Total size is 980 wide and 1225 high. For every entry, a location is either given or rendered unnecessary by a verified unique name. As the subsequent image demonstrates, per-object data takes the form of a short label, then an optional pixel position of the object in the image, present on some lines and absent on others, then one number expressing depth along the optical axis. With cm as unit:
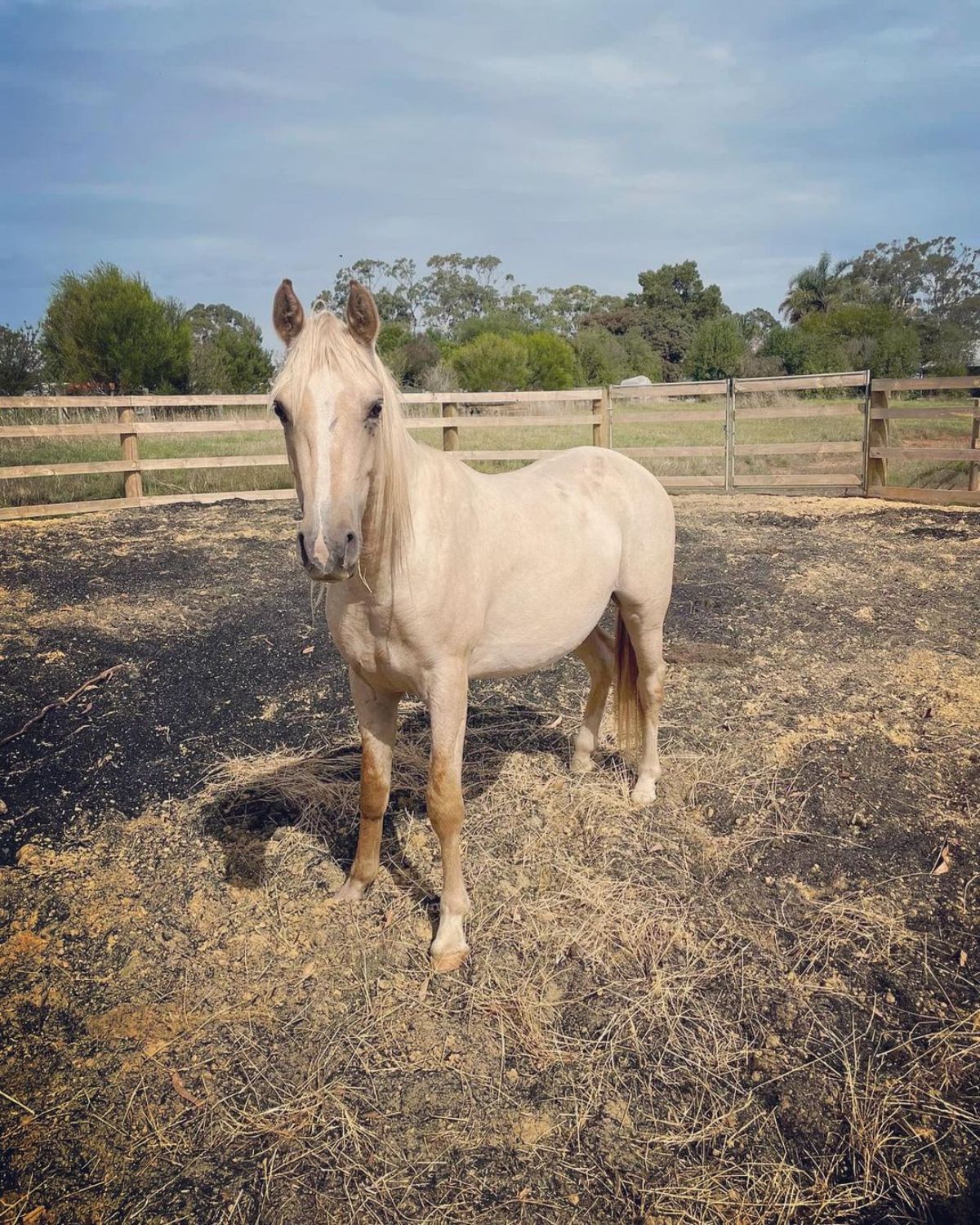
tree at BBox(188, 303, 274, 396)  2772
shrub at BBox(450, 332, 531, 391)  3520
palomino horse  211
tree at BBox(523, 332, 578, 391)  4112
